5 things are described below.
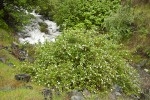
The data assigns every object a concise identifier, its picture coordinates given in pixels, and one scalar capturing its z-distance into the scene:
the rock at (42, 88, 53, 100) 6.89
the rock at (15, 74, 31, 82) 7.85
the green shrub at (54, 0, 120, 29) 13.96
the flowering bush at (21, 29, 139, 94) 7.98
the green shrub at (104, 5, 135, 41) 12.69
